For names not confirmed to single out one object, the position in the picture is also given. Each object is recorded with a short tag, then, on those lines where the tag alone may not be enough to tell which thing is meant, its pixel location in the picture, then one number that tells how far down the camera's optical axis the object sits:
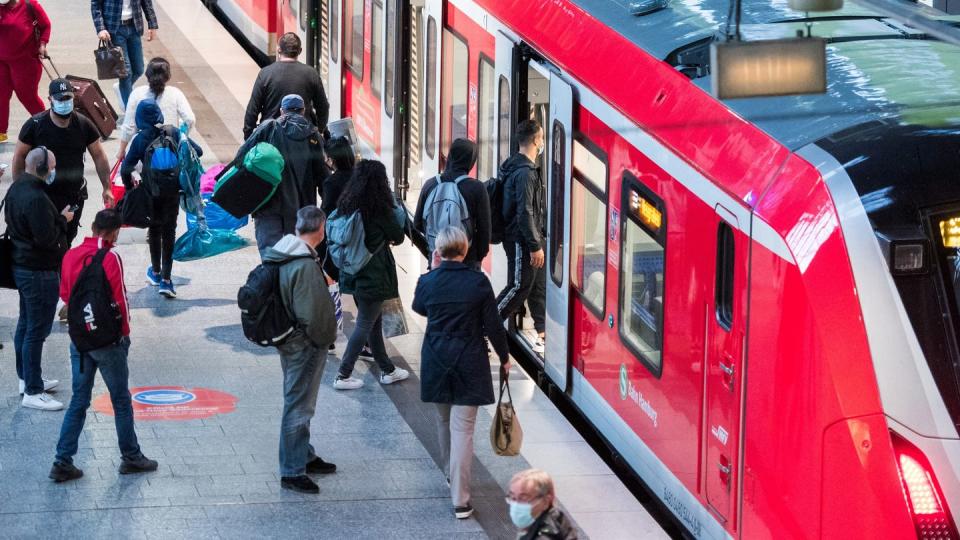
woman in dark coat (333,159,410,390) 19.53
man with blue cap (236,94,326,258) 22.32
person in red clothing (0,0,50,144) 30.19
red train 12.56
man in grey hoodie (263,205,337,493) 16.74
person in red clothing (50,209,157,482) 16.85
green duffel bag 21.72
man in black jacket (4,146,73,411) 18.48
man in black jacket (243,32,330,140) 25.40
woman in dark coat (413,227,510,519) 16.18
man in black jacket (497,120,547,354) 20.03
